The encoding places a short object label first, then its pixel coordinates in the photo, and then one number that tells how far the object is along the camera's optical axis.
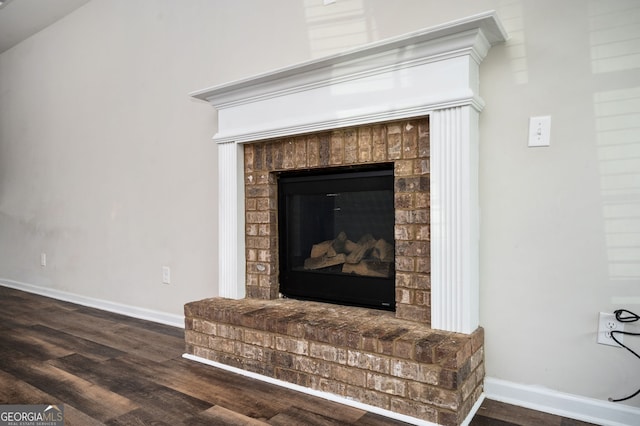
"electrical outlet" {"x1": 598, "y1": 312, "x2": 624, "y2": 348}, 1.61
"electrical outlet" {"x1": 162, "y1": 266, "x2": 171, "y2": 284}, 3.08
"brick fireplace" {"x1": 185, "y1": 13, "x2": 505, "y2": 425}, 1.70
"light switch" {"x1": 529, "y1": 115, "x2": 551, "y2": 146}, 1.73
